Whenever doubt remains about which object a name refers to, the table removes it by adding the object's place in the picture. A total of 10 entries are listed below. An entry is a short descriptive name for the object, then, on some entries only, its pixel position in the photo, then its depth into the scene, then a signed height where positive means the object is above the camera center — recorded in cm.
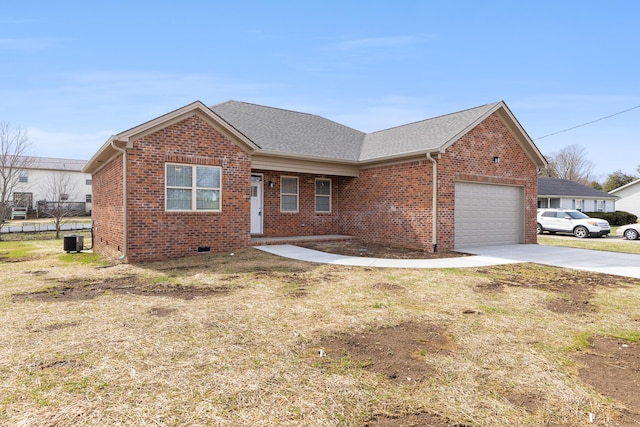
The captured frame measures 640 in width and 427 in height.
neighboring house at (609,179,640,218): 4066 +140
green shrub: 3400 -69
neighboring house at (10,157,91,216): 3932 +239
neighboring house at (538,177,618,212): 3397 +132
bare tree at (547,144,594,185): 6146 +752
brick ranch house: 1068 +95
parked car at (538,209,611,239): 2078 -84
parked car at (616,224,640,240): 1992 -122
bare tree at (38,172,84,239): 3689 +184
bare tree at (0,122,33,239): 2100 +257
